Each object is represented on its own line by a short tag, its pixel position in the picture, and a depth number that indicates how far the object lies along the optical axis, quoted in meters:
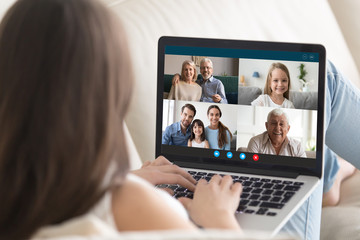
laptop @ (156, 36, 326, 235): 1.55
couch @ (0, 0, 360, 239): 1.93
